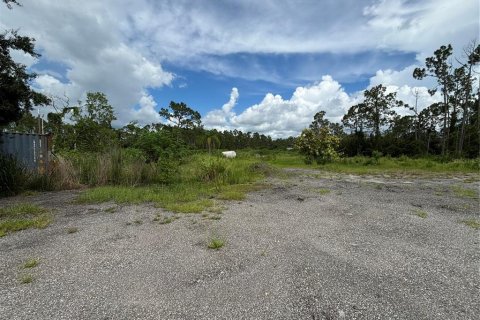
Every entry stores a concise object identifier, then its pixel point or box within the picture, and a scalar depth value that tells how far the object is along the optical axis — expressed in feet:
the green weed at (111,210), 16.16
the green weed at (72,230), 12.20
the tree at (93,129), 35.43
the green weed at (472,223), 13.10
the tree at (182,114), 132.67
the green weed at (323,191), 22.75
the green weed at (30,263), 8.74
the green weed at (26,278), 7.79
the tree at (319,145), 59.47
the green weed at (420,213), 14.94
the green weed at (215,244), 10.40
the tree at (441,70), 77.70
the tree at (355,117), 114.19
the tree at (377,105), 103.81
